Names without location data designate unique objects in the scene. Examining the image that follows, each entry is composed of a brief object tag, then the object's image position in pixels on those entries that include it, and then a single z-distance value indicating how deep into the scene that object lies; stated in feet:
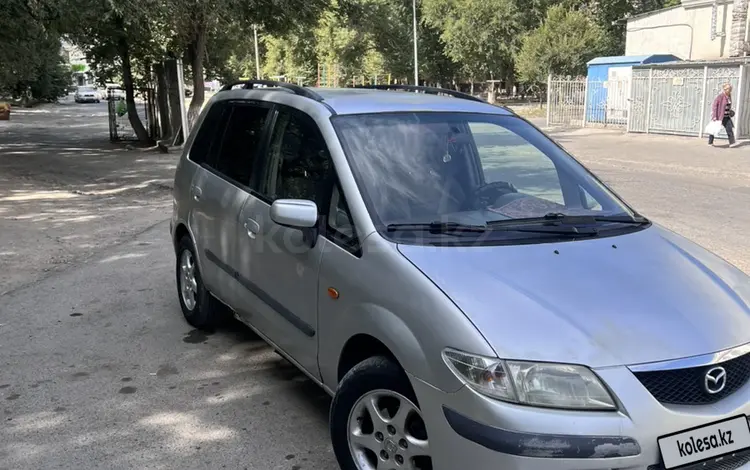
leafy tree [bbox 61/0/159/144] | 40.57
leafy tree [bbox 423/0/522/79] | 136.15
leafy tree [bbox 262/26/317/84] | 189.88
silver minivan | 7.64
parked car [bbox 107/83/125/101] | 76.95
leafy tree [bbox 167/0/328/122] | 48.60
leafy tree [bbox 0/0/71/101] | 37.50
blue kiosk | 79.77
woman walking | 59.47
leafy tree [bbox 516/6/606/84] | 115.03
